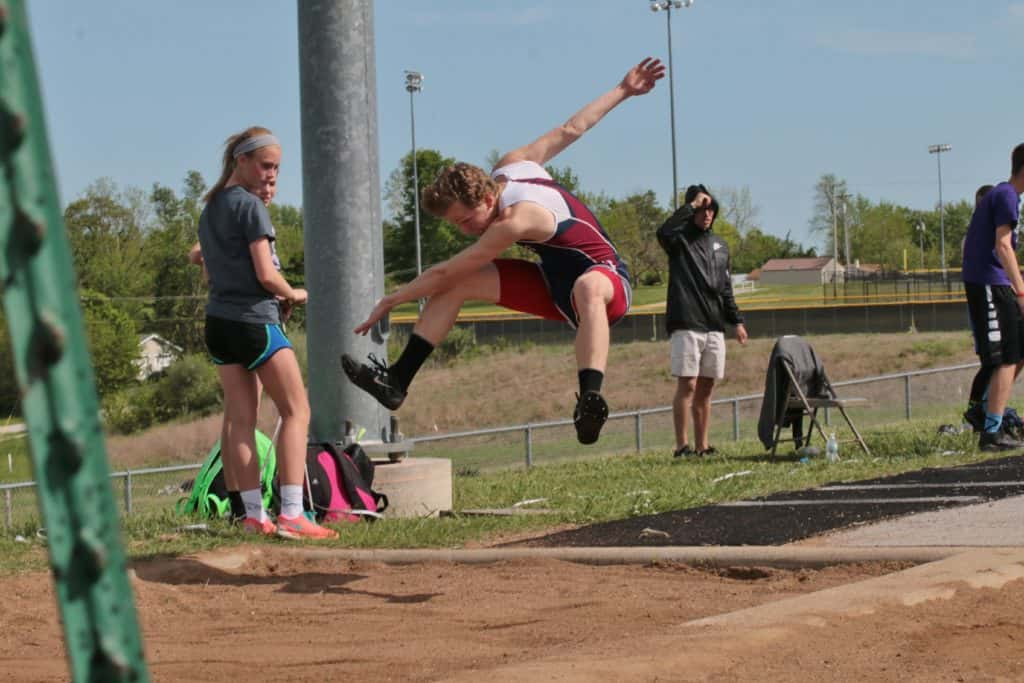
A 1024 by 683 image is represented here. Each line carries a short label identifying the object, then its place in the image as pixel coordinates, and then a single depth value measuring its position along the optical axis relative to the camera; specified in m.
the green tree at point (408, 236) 91.06
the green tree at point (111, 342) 57.56
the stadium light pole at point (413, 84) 63.56
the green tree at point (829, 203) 119.69
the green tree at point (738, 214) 110.61
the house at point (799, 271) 121.56
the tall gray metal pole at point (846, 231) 119.75
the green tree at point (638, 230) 85.38
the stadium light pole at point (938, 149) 96.83
